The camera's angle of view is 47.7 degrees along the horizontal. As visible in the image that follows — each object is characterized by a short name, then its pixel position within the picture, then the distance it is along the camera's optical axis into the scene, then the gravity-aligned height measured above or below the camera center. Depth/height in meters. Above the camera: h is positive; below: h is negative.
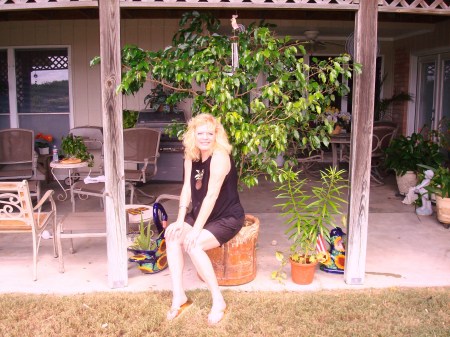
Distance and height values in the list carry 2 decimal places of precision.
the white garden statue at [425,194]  5.68 -0.96
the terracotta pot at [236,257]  3.62 -1.07
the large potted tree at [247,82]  3.48 +0.17
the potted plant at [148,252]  3.90 -1.12
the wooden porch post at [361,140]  3.53 -0.23
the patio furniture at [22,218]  3.66 -0.83
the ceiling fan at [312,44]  7.83 +0.98
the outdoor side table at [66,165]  5.45 -0.62
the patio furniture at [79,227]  3.94 -0.97
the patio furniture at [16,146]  6.43 -0.50
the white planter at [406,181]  6.46 -0.94
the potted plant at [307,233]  3.69 -0.92
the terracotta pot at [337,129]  7.68 -0.34
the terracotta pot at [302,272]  3.68 -1.20
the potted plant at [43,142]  7.65 -0.55
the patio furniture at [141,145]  6.63 -0.50
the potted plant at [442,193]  5.18 -0.89
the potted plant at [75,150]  5.68 -0.49
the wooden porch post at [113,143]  3.45 -0.26
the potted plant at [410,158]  6.45 -0.65
